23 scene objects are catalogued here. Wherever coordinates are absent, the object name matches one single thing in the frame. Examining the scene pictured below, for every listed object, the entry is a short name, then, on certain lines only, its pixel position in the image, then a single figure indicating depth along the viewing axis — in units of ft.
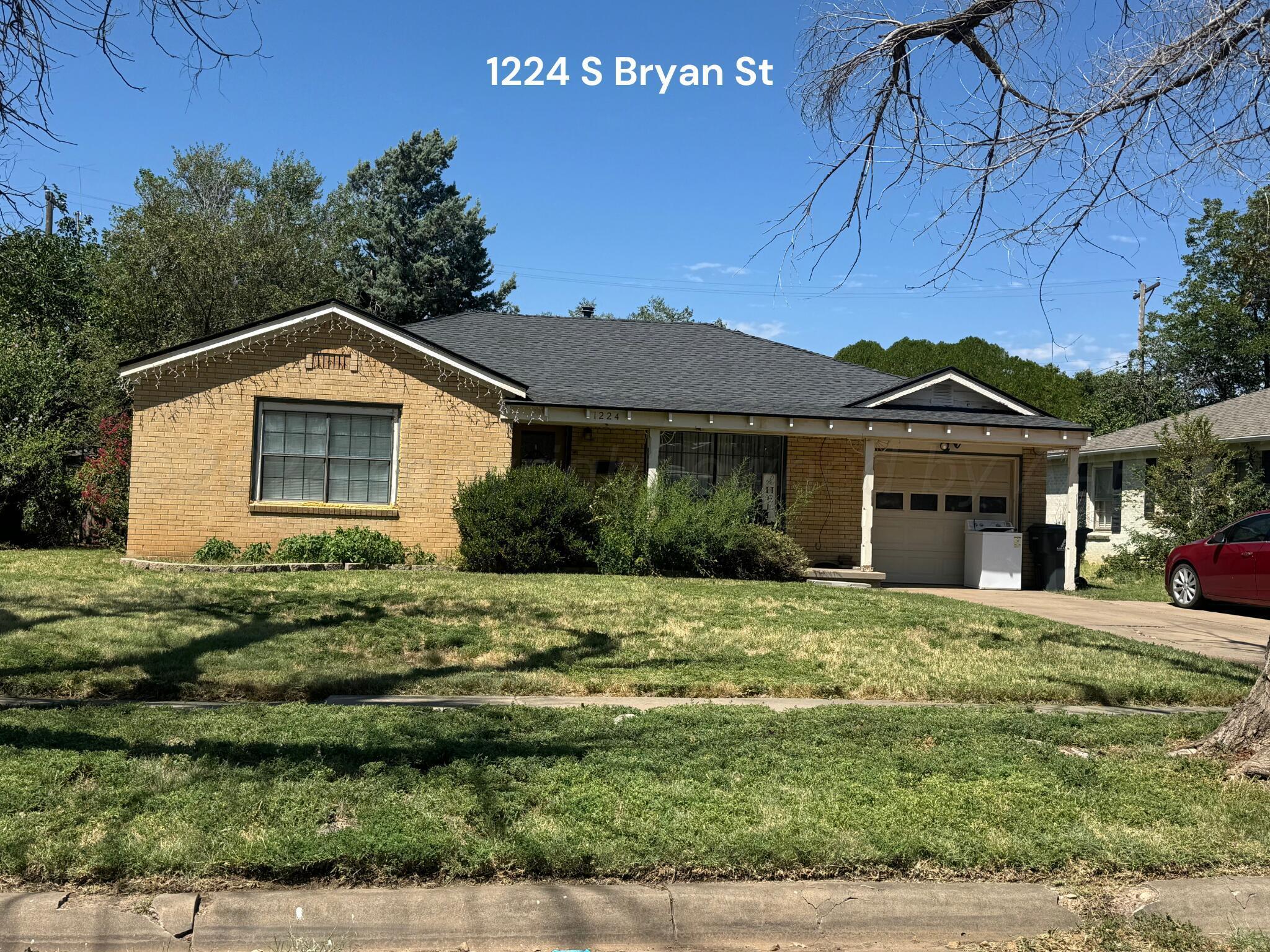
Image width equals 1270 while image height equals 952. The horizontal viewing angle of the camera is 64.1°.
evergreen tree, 132.77
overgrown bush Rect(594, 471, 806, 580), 47.14
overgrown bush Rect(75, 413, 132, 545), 56.54
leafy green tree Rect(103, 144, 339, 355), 96.32
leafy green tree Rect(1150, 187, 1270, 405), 112.06
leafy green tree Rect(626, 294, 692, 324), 226.17
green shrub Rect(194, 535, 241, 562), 48.06
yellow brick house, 49.21
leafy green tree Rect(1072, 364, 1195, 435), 116.88
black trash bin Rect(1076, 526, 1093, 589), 59.00
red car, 44.65
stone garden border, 44.52
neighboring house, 72.23
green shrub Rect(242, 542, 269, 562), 48.01
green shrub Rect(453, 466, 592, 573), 46.85
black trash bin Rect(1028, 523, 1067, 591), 56.95
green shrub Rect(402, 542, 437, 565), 49.83
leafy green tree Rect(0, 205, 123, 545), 56.85
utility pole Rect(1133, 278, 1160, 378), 121.54
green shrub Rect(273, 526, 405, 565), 48.01
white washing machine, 56.90
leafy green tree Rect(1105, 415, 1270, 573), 62.03
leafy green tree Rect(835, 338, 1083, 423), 135.85
